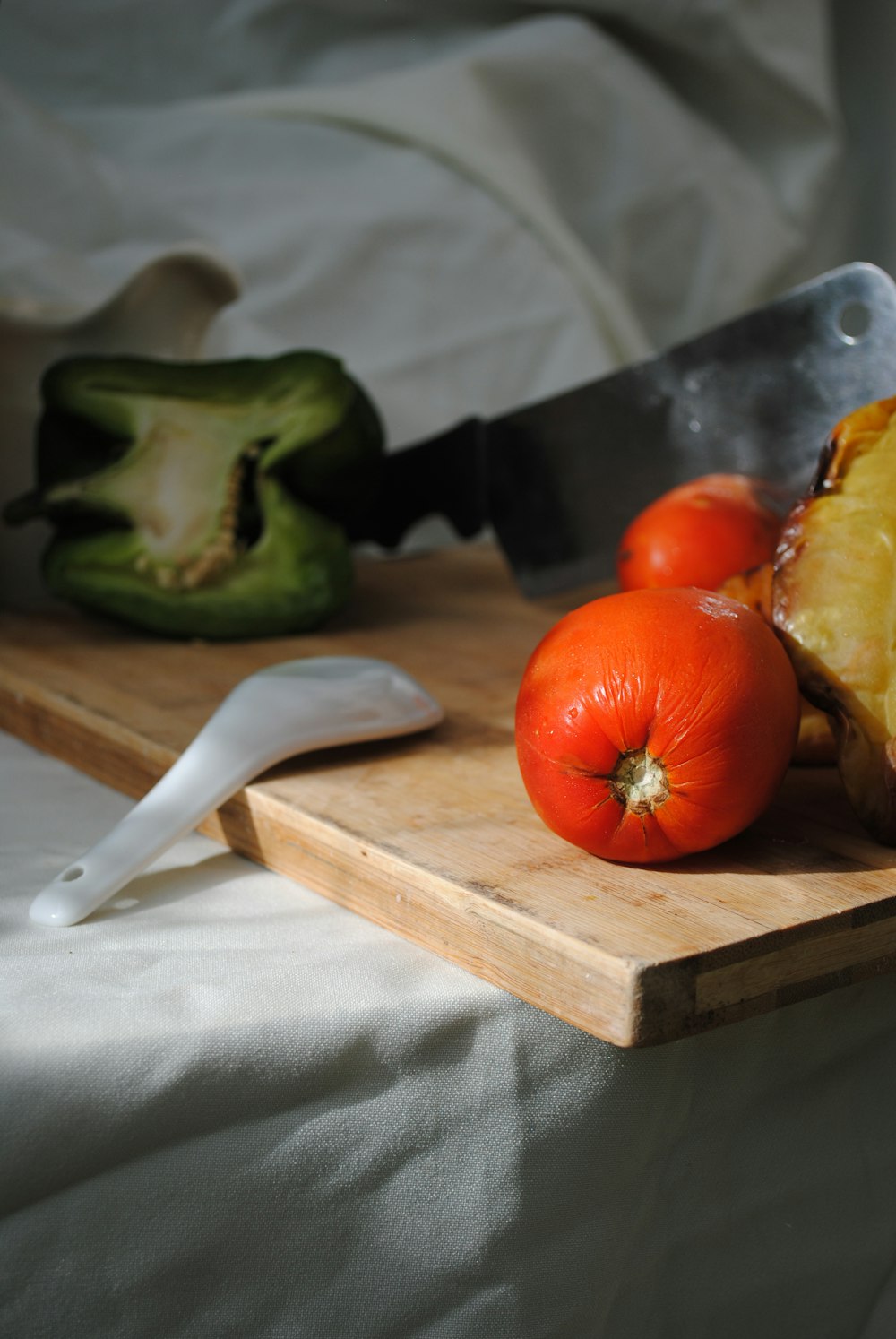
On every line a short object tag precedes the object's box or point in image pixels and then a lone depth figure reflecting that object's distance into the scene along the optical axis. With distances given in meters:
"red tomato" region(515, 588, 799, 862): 0.40
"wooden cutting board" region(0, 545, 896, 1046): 0.37
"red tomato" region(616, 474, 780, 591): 0.62
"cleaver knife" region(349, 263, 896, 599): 0.69
